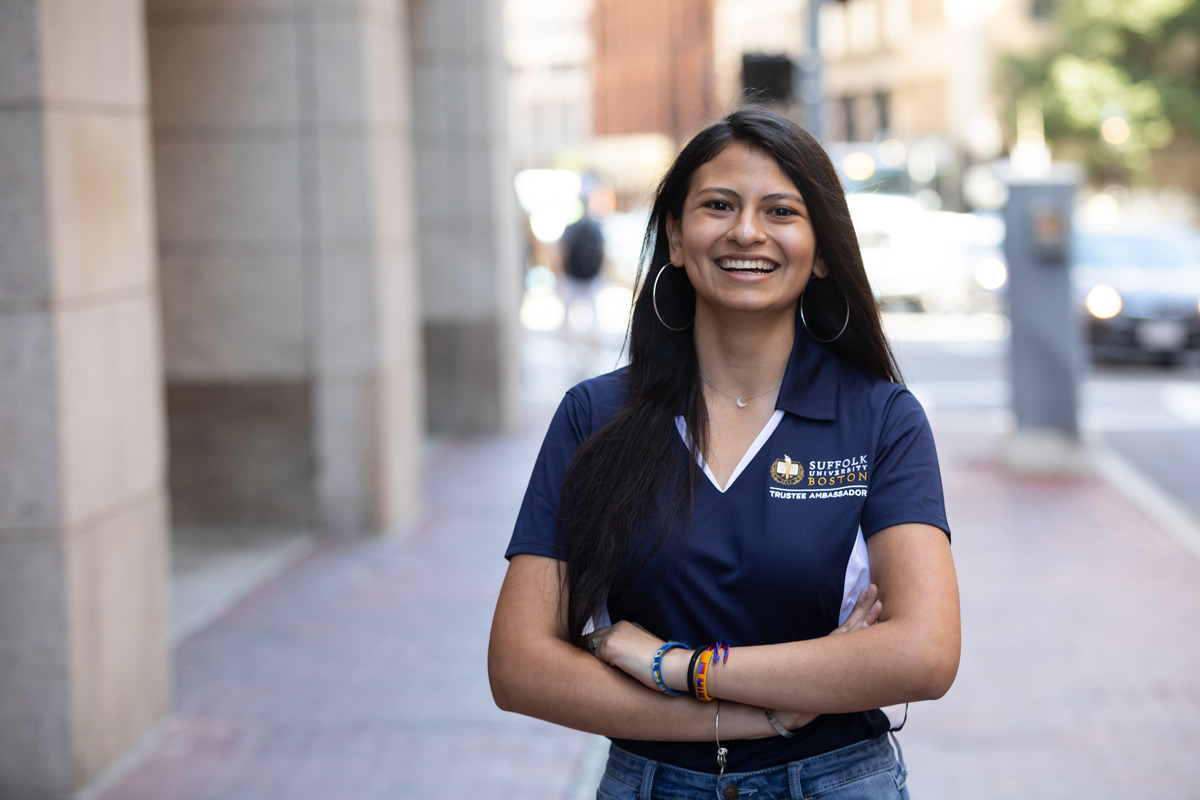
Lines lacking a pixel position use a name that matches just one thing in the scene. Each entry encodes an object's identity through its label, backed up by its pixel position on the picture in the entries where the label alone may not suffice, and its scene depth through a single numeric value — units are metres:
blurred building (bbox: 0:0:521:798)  5.14
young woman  2.32
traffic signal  11.75
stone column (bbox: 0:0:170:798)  5.07
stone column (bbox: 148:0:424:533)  9.41
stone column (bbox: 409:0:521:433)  14.02
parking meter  12.05
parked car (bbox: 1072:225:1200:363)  18.56
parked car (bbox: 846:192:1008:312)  26.45
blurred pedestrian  16.88
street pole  12.46
